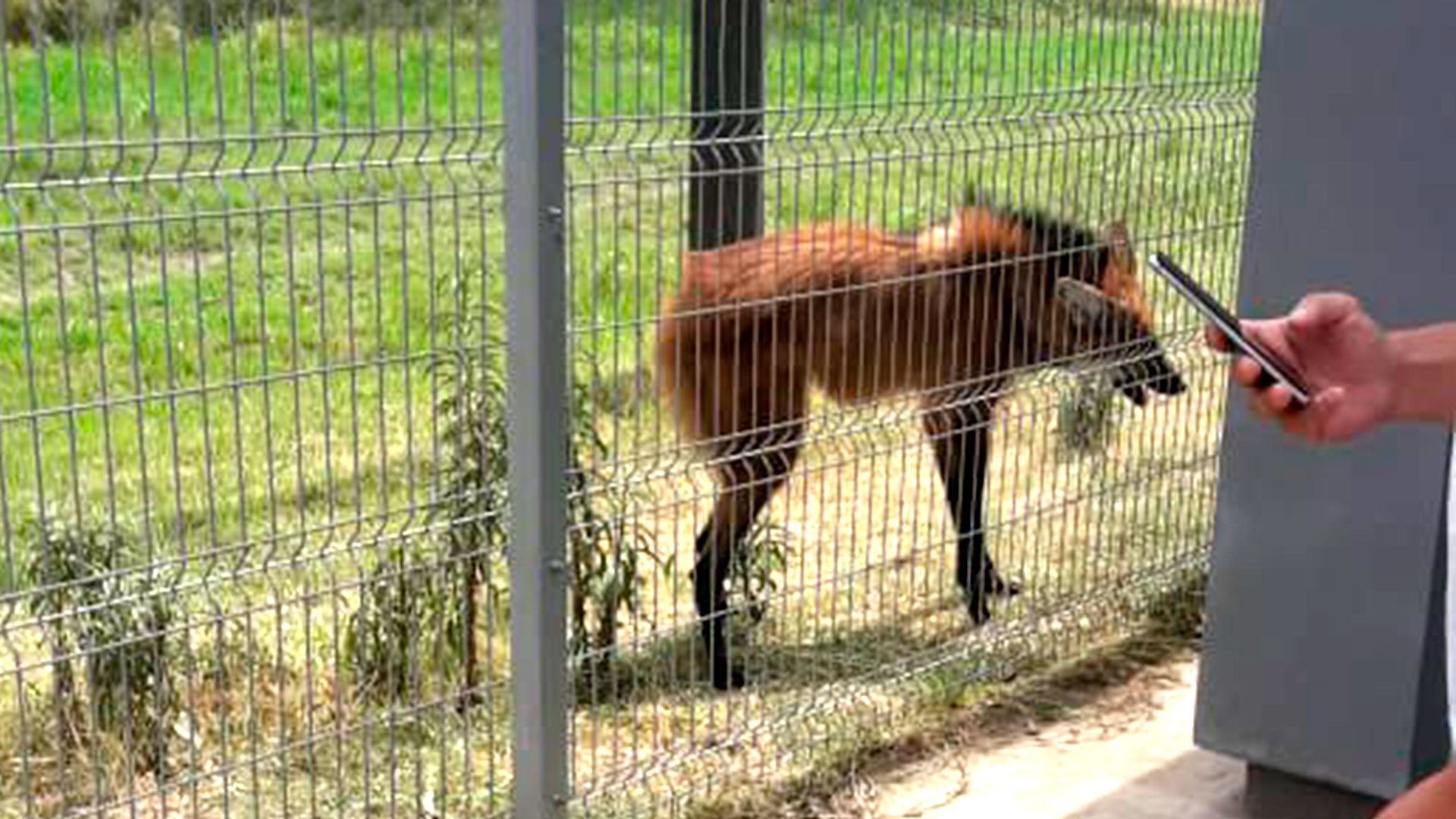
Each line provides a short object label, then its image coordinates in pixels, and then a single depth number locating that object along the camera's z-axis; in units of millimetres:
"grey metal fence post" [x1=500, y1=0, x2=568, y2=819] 3223
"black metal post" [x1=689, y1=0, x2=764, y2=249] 3713
